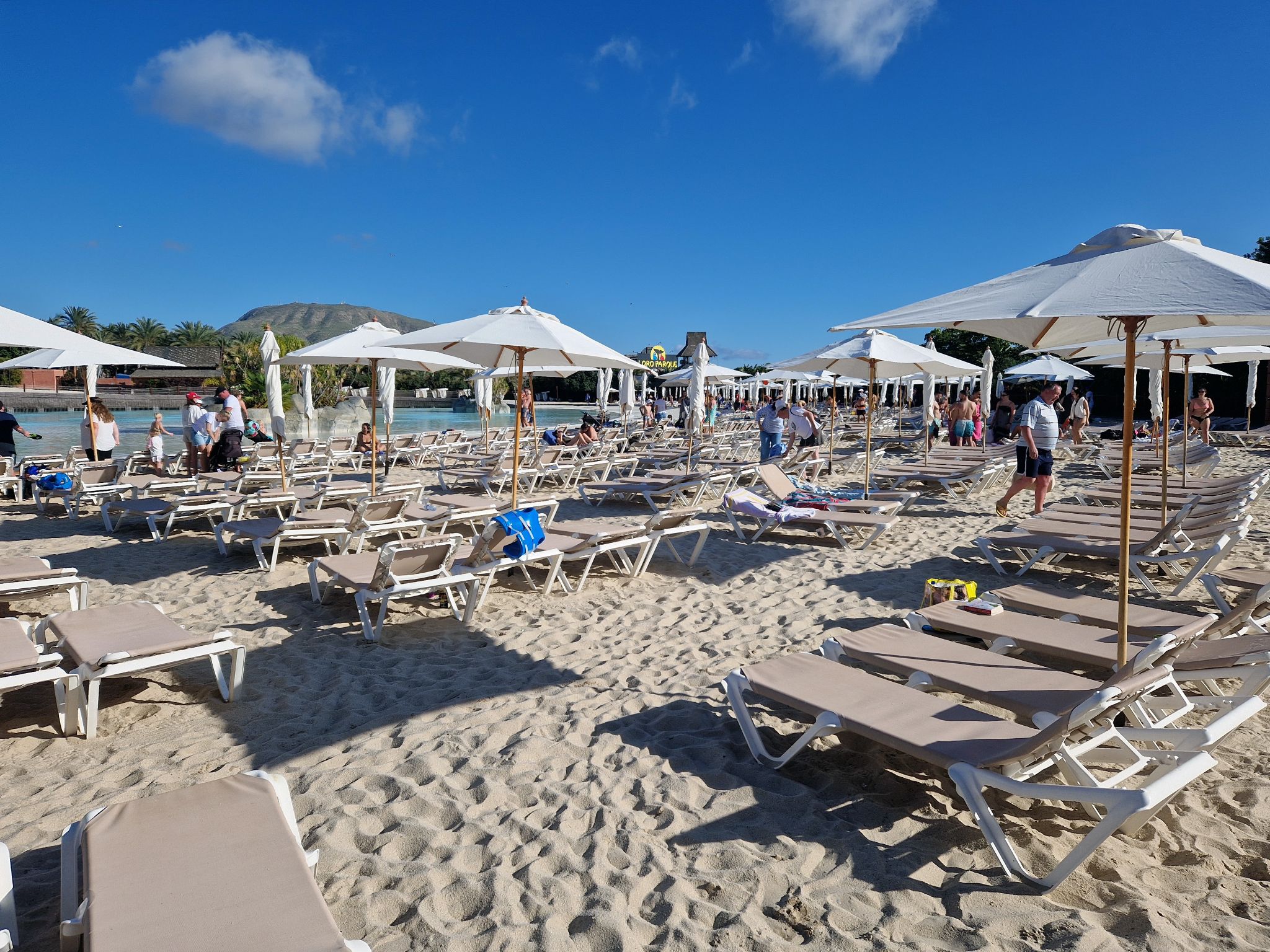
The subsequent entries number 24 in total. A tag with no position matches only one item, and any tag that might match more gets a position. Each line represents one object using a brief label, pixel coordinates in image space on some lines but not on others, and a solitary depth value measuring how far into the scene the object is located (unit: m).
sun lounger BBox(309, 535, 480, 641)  4.57
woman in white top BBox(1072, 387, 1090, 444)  15.69
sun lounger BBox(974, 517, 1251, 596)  4.89
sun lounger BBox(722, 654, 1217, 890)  2.12
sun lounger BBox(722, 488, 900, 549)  6.96
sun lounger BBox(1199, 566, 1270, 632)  3.36
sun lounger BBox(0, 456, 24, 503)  9.78
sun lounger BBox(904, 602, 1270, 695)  2.77
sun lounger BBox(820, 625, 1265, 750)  2.63
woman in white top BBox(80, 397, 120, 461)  10.30
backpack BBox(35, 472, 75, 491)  9.28
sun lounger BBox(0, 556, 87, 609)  4.50
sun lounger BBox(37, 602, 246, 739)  3.30
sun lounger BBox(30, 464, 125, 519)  8.40
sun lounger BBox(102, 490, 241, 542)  7.48
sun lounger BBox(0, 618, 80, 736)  3.16
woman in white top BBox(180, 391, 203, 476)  10.86
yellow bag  4.75
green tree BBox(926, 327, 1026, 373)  38.97
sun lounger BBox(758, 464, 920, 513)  7.60
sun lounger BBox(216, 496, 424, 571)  6.25
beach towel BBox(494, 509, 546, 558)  5.07
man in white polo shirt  7.68
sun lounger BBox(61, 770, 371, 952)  1.67
